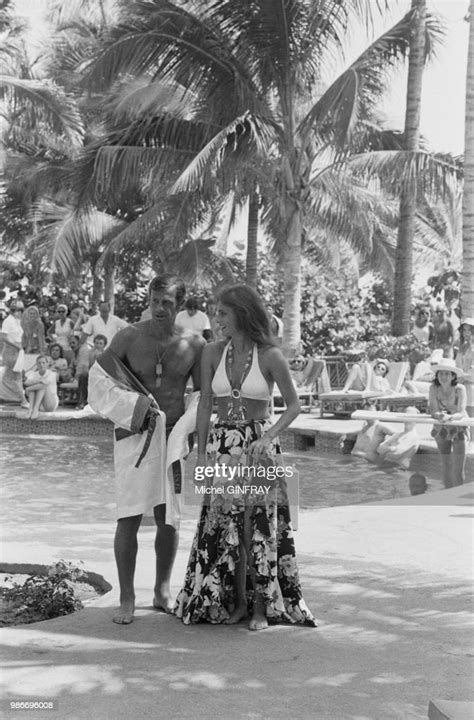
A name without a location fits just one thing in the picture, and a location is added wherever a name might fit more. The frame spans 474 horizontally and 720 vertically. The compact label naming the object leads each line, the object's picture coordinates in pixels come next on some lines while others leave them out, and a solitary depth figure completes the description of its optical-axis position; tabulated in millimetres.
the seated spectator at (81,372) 16984
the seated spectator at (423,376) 15328
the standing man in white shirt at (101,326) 17438
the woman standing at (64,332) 19431
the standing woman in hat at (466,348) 11743
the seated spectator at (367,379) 15297
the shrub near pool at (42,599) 5168
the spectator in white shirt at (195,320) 16281
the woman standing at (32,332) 19578
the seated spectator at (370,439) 12133
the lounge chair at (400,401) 14375
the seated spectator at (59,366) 17875
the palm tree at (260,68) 16906
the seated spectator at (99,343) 16297
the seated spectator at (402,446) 11617
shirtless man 5035
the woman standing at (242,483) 4879
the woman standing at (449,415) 9906
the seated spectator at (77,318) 20516
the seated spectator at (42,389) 15539
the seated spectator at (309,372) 16922
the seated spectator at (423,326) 18031
